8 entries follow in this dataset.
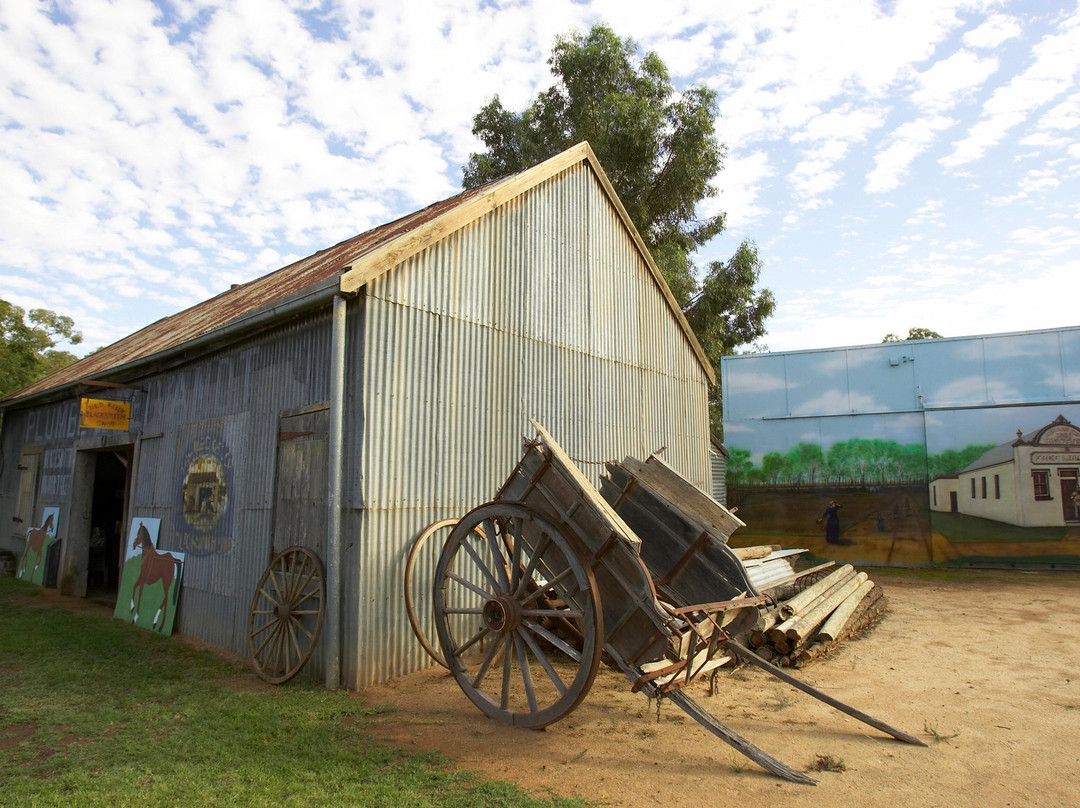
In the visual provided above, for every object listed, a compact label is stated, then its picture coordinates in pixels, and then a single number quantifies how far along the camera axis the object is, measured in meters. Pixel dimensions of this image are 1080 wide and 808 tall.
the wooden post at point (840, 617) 7.68
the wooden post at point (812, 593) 7.70
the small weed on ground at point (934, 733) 5.14
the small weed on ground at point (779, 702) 5.96
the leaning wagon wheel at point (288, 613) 6.68
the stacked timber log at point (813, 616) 7.23
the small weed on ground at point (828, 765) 4.59
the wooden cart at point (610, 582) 4.68
